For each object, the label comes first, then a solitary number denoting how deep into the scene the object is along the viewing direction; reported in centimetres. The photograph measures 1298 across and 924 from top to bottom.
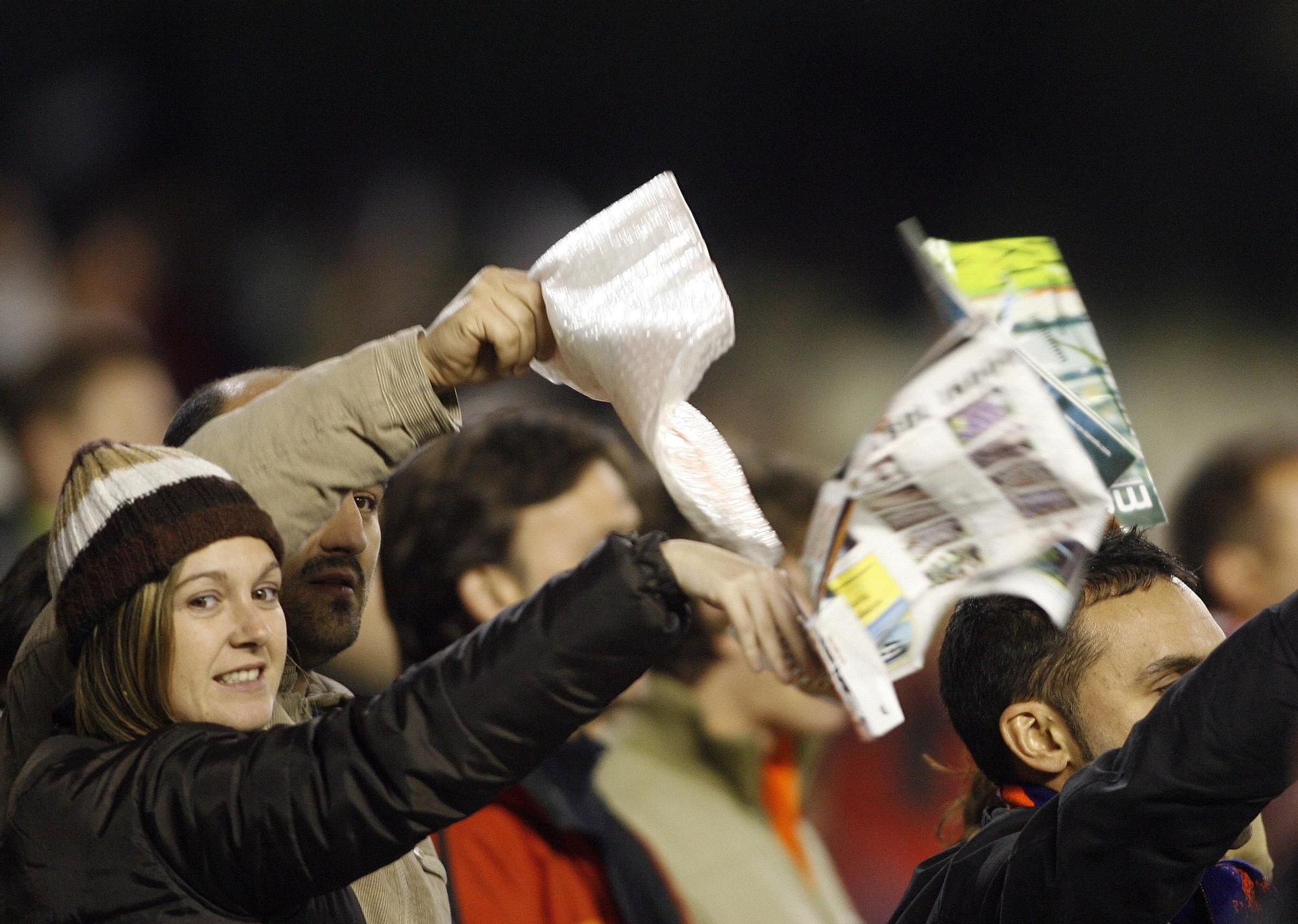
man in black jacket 1321
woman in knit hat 1328
